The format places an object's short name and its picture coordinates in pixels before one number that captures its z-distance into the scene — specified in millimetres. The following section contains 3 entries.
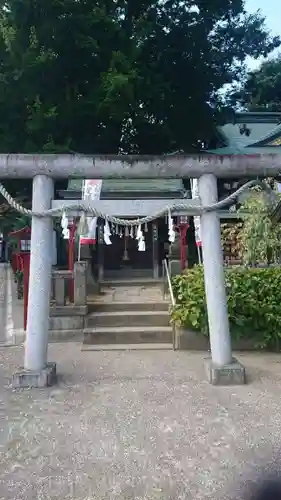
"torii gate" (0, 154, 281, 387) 5535
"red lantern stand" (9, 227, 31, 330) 8948
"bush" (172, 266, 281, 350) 7246
